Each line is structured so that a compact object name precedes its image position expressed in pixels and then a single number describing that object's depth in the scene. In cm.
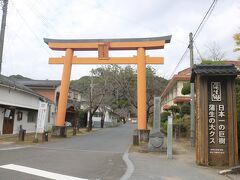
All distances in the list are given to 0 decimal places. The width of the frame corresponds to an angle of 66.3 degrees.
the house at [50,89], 2252
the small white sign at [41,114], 1186
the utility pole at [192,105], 1122
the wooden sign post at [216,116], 671
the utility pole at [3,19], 1000
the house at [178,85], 2049
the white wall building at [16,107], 1501
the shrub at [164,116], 2129
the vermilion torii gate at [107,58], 1351
